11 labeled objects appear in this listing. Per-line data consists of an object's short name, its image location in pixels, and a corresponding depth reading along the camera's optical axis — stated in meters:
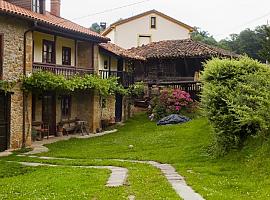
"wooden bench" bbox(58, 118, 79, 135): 27.88
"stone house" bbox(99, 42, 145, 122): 31.98
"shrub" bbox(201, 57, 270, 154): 15.57
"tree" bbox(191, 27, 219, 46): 72.28
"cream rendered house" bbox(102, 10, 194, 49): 54.31
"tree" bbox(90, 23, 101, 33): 106.81
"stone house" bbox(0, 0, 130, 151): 21.22
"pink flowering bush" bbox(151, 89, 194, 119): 31.41
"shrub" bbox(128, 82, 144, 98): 34.83
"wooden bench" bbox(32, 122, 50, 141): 25.23
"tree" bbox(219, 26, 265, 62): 64.06
